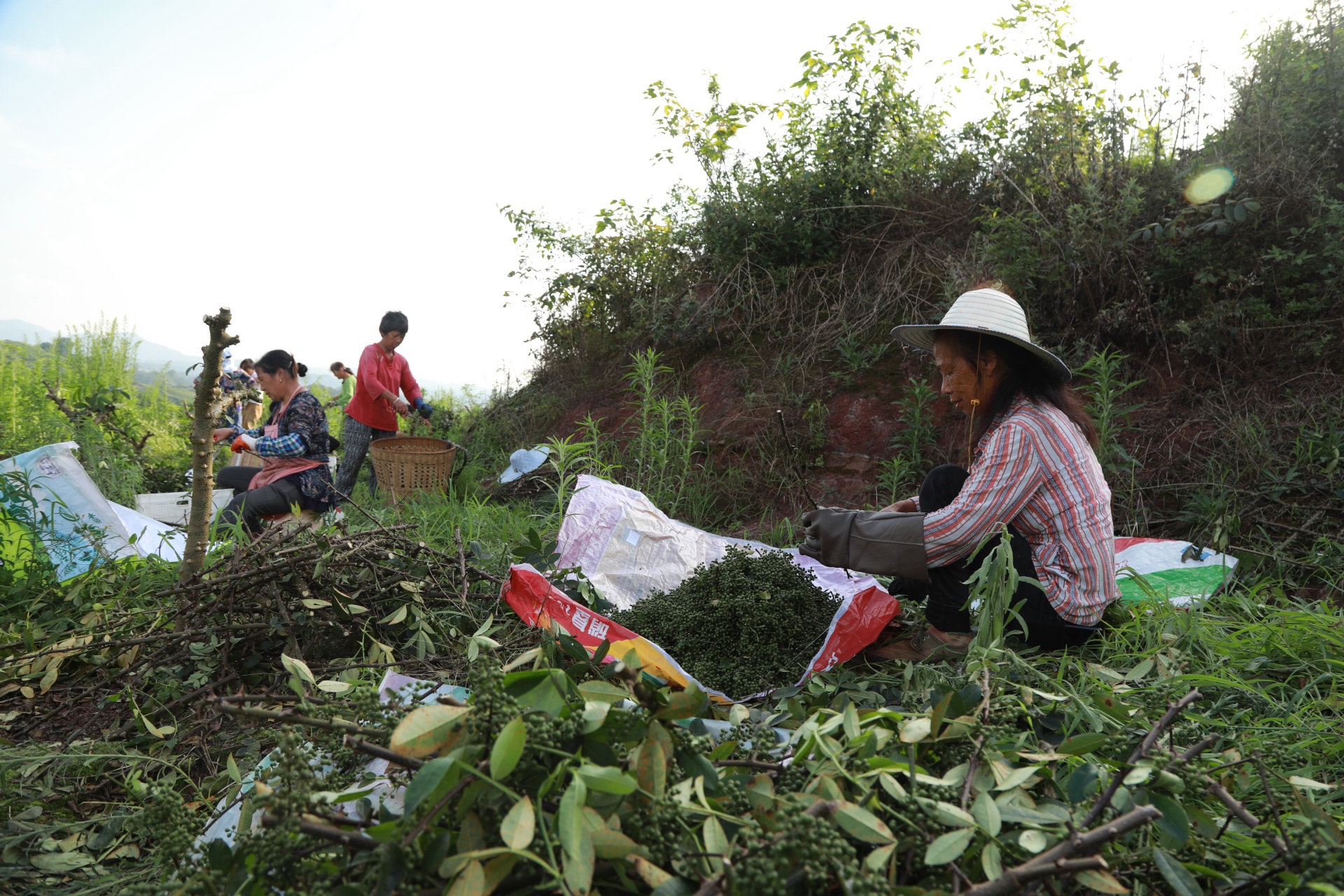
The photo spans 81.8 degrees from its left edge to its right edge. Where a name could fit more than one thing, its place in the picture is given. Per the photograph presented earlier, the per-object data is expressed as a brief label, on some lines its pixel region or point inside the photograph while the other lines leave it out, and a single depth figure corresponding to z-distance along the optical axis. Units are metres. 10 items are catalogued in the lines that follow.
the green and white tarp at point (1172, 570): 2.78
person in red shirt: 5.59
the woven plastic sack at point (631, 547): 2.80
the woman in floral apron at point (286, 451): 3.92
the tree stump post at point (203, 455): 1.93
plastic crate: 4.56
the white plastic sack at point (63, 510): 2.78
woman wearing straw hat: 2.15
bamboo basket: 5.12
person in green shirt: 7.34
